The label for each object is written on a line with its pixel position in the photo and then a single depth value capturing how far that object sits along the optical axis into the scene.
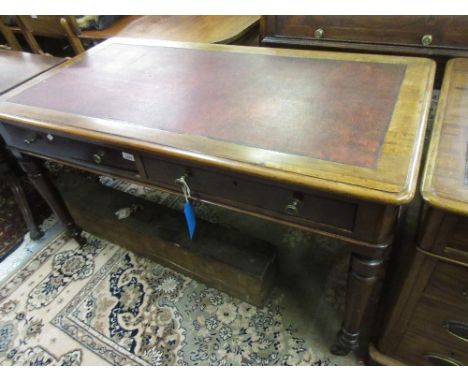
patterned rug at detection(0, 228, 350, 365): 1.10
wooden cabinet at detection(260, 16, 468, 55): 0.93
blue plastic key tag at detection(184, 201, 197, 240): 0.87
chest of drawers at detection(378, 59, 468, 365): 0.59
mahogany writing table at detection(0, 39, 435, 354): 0.66
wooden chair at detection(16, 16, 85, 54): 1.53
